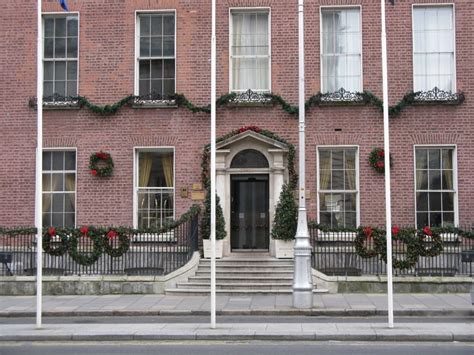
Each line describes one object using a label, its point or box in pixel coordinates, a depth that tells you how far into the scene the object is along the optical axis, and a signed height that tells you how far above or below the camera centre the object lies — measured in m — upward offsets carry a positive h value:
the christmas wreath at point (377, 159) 19.44 +1.44
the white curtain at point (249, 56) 20.34 +4.73
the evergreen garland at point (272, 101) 19.55 +3.21
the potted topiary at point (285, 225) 18.86 -0.52
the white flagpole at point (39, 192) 12.46 +0.31
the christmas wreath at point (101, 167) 19.94 +1.31
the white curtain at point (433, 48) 19.92 +4.90
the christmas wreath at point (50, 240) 18.08 -0.97
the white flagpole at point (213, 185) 12.30 +0.46
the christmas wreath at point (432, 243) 17.31 -0.97
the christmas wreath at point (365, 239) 17.56 -0.90
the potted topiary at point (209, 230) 19.06 -0.67
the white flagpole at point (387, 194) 12.20 +0.24
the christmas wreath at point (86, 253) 17.84 -1.07
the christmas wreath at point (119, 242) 17.84 -0.96
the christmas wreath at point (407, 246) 17.33 -1.06
